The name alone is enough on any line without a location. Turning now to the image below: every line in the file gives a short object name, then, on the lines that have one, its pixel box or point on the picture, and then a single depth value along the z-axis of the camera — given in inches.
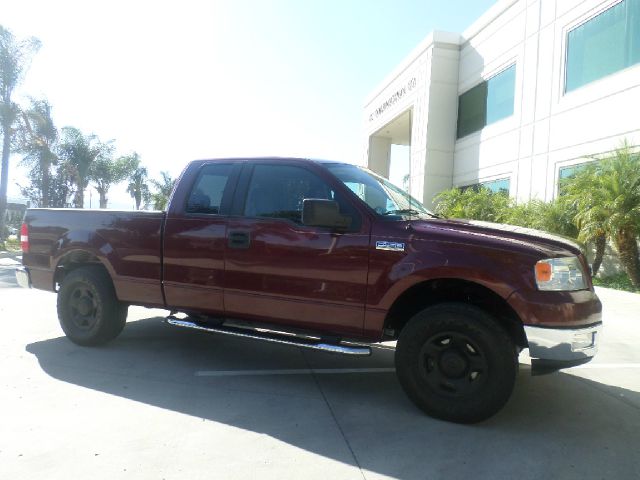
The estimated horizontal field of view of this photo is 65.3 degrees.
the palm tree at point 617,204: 424.8
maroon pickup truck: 137.9
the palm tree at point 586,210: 442.6
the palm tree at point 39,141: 1008.9
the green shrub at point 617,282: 452.2
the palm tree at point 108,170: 1759.4
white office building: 535.2
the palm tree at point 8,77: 914.7
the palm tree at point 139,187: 2456.9
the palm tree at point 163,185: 2252.5
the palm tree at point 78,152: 1582.2
